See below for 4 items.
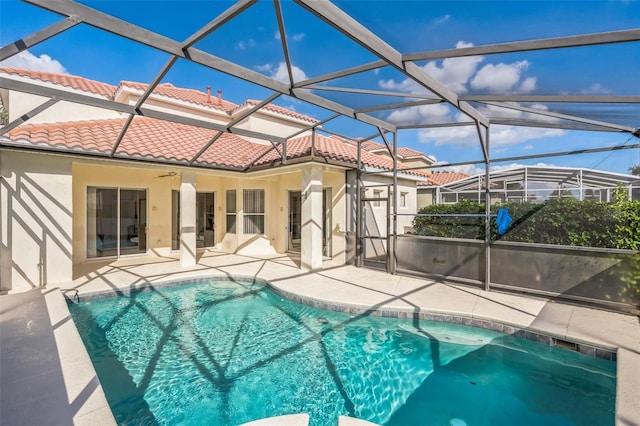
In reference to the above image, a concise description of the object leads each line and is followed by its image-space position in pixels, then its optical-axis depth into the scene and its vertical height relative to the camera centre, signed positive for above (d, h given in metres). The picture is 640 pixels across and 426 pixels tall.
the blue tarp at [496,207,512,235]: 8.02 -0.21
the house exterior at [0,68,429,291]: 8.12 +0.95
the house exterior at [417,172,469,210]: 17.55 +1.26
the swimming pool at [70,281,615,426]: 4.06 -2.59
